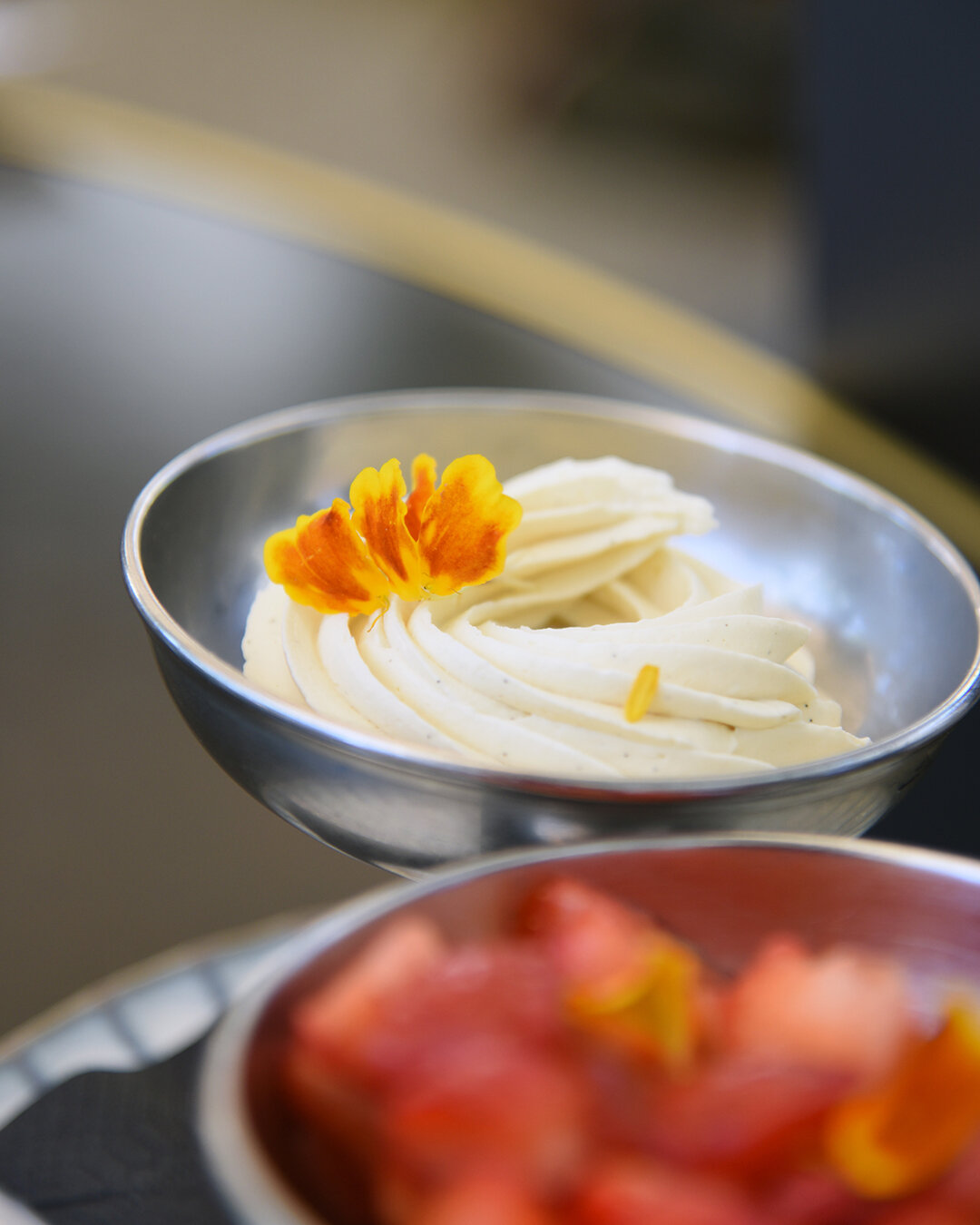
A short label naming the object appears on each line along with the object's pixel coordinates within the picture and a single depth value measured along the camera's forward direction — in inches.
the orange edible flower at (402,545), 18.2
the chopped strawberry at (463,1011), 15.3
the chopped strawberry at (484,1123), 15.1
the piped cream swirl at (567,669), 17.6
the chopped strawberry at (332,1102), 15.2
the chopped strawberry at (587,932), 15.6
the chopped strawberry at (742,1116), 15.2
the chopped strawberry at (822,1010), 15.5
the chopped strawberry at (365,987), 15.3
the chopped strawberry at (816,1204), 15.1
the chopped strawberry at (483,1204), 14.9
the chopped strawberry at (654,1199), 15.0
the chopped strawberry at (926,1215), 15.1
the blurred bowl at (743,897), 15.8
